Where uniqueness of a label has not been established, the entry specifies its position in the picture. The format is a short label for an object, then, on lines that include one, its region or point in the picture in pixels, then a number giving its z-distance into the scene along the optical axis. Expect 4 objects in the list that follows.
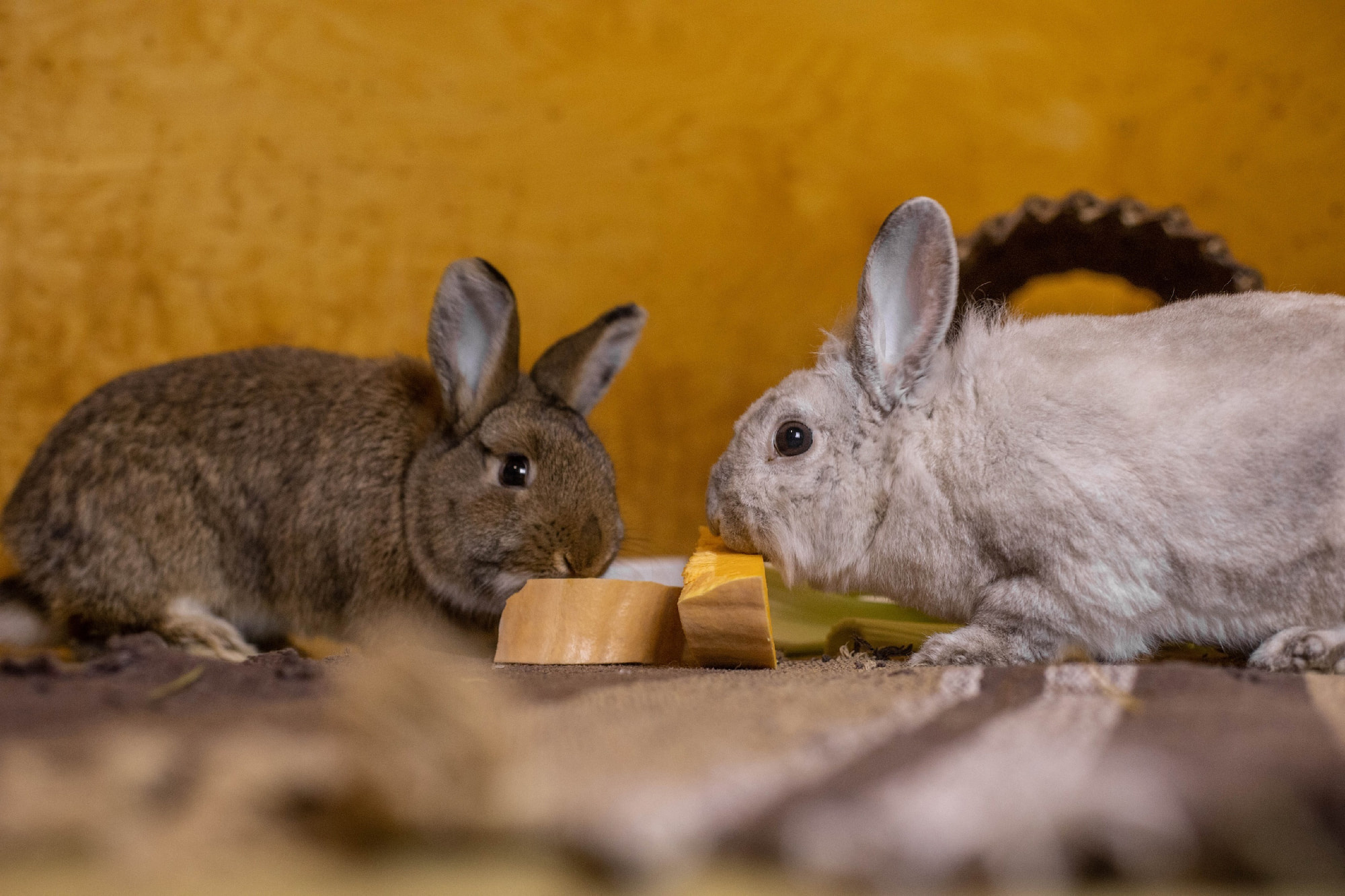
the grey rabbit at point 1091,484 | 0.67
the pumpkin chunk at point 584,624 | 0.73
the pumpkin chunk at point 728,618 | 0.70
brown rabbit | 0.79
